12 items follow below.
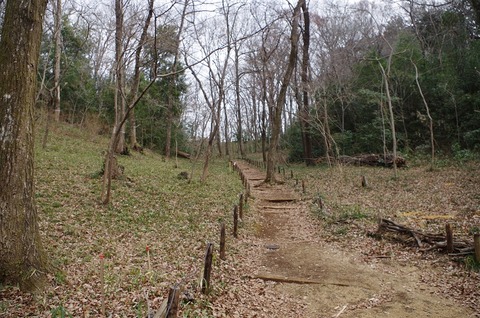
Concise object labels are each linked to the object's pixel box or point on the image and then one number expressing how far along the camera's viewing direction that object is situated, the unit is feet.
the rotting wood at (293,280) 21.64
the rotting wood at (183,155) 111.04
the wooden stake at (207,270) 18.58
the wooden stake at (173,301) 12.26
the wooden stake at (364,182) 52.34
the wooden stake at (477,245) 22.11
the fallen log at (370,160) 76.25
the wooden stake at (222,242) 23.92
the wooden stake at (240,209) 35.35
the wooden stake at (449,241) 24.21
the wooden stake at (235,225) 30.06
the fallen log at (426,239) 23.86
